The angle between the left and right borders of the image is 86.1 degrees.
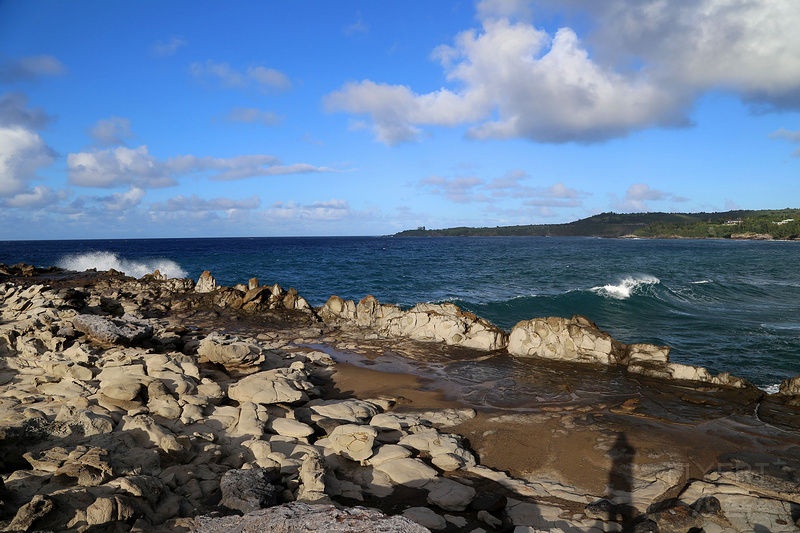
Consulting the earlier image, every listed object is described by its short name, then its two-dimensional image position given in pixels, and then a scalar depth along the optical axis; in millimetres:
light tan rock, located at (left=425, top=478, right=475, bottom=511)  5094
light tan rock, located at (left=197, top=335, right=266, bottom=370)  9734
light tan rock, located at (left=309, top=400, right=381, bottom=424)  7605
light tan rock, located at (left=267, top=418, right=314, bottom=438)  6738
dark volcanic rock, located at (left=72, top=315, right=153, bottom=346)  9805
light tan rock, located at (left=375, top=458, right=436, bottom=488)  5637
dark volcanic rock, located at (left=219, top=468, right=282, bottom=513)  4523
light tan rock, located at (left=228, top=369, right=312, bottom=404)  7941
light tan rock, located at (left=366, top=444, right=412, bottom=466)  6090
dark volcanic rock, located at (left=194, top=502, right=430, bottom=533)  3604
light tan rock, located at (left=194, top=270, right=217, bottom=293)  21312
